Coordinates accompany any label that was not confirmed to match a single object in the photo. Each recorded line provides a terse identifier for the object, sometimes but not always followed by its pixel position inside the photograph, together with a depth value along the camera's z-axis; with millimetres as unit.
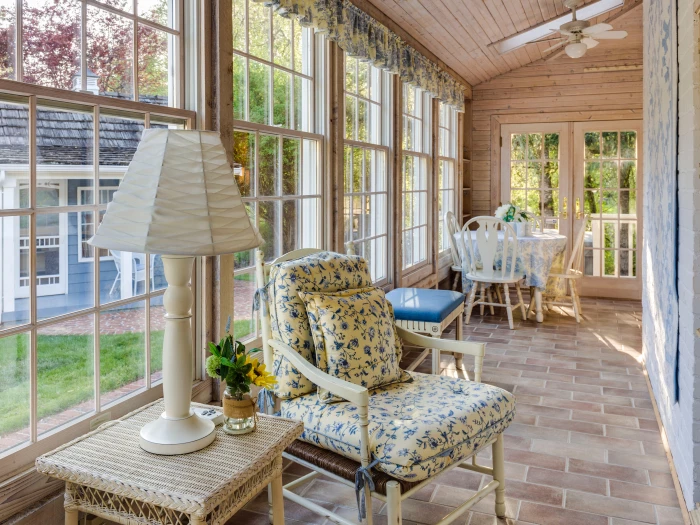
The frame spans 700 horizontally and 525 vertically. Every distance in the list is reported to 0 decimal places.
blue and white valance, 3170
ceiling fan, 5070
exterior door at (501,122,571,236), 7531
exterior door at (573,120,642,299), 7289
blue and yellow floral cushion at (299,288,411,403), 2299
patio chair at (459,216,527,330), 5676
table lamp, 1543
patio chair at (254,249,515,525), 1996
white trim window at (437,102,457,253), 6879
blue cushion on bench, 3715
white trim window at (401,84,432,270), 5629
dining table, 5887
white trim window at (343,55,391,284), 4285
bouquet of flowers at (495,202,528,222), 6201
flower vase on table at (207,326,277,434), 1796
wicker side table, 1471
